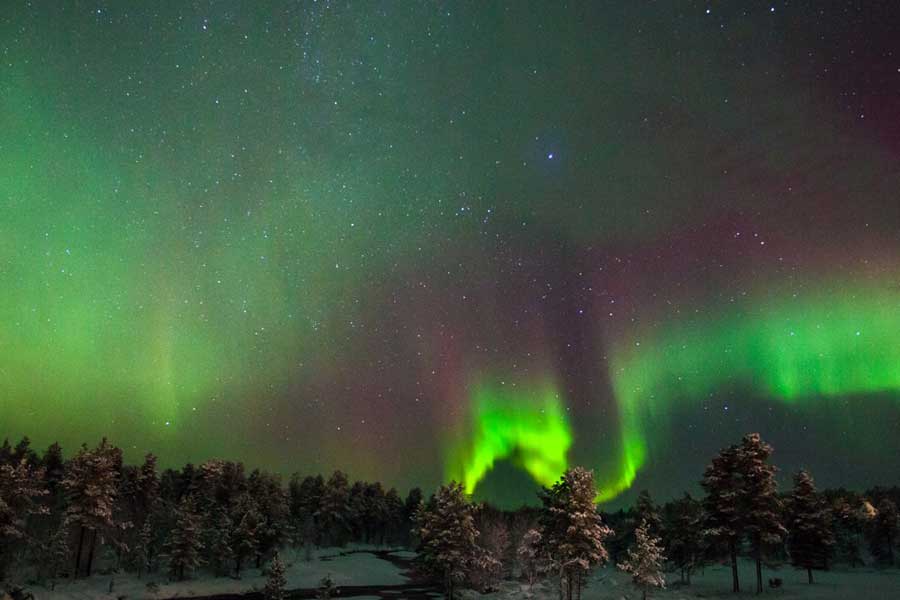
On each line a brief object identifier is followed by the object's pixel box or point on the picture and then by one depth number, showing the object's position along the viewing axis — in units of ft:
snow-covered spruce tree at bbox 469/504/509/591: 214.96
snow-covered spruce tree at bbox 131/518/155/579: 234.99
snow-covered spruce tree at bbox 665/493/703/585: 240.69
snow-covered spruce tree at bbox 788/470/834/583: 209.56
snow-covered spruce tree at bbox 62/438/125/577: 202.49
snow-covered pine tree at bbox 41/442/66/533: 254.27
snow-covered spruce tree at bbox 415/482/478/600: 175.94
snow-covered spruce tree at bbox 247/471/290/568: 278.87
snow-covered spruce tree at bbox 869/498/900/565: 275.39
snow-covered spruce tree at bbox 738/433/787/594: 178.40
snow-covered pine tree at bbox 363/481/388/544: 470.80
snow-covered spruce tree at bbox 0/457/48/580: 167.84
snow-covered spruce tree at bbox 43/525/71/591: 192.54
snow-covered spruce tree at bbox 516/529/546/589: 173.79
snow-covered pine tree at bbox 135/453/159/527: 304.03
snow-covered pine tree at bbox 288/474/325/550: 386.32
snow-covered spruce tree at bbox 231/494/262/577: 261.03
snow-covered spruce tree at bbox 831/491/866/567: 279.18
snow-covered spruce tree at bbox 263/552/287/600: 134.00
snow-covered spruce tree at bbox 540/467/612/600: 144.36
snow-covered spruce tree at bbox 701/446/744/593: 184.44
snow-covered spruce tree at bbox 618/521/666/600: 149.38
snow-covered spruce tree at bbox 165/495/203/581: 232.32
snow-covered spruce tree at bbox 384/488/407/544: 493.77
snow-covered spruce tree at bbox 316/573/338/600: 130.31
